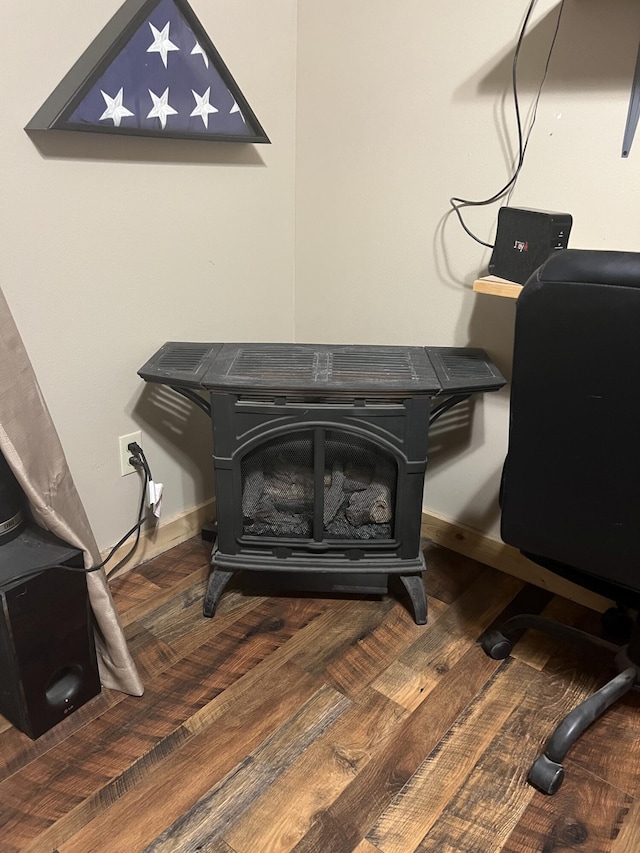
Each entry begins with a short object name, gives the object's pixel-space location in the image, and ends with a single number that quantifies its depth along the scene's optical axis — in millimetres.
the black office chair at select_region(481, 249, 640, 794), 1033
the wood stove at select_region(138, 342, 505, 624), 1486
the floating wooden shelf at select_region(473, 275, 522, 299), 1438
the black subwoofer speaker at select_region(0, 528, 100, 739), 1237
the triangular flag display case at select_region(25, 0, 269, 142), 1355
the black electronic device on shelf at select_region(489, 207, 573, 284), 1406
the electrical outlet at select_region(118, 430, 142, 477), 1737
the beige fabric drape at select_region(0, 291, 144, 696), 1195
